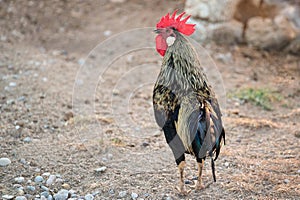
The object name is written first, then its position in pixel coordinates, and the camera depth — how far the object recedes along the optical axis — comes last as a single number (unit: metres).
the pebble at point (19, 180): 8.55
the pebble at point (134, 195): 8.27
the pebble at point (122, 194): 8.34
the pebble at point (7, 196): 7.99
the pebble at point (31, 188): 8.38
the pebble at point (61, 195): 8.20
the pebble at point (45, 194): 8.25
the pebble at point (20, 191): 8.18
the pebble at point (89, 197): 8.23
